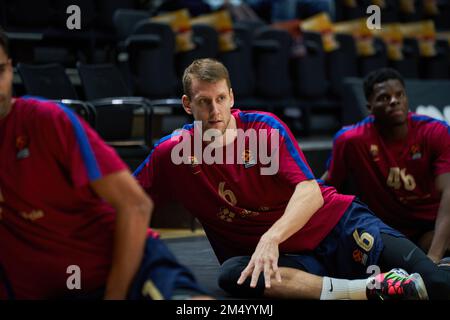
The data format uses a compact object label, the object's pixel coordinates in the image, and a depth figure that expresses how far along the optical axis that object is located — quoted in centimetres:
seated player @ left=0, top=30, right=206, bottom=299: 356
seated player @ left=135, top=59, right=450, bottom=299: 522
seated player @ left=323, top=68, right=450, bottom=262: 720
